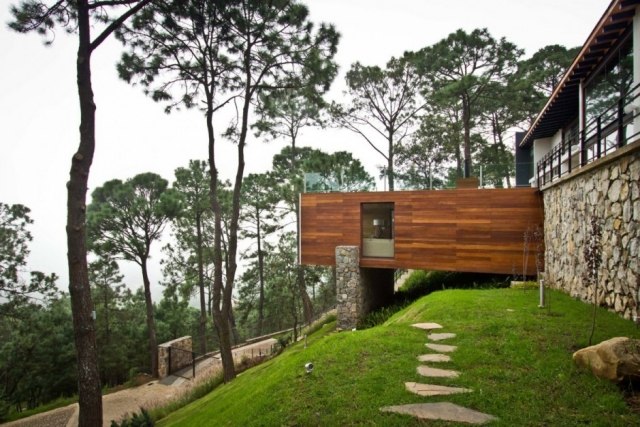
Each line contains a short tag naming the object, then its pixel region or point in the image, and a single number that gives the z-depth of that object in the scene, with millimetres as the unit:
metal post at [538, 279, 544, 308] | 5727
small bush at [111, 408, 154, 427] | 5637
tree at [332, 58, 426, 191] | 16266
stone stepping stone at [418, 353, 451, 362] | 3928
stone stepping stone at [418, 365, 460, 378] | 3510
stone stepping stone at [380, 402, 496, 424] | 2701
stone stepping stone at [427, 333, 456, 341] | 4659
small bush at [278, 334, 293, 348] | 12984
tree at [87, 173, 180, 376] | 14453
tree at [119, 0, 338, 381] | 8750
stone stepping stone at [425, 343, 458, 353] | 4197
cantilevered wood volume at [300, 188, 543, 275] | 9297
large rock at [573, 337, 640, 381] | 2936
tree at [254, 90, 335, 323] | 16984
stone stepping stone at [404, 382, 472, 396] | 3143
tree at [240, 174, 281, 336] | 19062
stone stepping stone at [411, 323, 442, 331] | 5215
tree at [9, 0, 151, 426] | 5188
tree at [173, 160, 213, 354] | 18297
